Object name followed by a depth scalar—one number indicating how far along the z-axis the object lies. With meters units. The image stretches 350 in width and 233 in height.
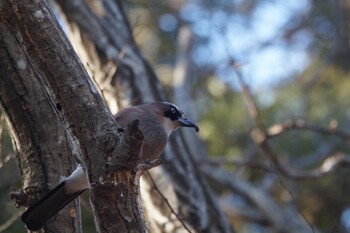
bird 7.39
